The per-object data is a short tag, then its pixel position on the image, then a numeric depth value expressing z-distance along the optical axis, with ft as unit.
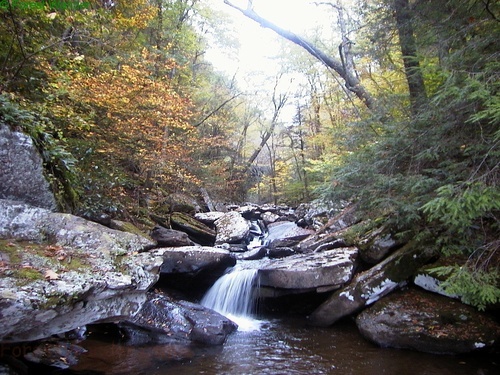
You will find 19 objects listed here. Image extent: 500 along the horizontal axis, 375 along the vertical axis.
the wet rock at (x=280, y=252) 33.93
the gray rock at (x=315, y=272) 22.48
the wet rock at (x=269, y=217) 54.90
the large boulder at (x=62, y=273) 10.87
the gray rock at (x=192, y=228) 36.91
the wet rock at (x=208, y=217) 43.70
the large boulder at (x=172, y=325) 18.76
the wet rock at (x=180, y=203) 40.68
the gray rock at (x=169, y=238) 28.49
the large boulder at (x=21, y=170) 16.30
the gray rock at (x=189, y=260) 24.77
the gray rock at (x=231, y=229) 39.52
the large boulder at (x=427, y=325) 16.40
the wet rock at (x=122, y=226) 24.91
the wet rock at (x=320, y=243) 28.68
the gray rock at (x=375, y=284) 20.62
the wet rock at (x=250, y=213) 56.79
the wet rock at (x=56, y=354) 14.37
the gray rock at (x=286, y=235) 38.23
